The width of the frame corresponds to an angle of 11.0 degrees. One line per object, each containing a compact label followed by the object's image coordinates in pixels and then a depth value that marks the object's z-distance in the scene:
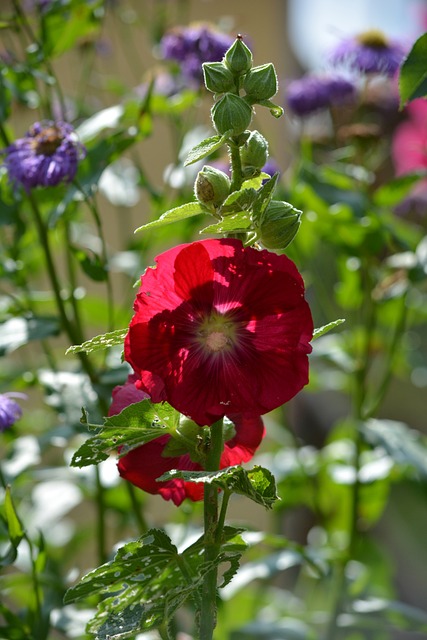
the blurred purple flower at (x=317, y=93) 1.97
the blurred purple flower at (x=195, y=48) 1.69
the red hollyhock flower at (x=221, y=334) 1.08
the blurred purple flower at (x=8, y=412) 1.24
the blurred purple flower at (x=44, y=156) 1.36
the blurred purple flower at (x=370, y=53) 1.94
